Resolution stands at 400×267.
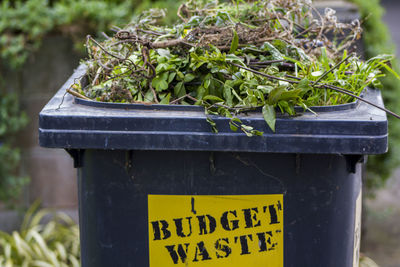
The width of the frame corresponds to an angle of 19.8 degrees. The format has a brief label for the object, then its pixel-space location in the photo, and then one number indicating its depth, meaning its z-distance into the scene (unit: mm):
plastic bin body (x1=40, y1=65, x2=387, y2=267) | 1817
